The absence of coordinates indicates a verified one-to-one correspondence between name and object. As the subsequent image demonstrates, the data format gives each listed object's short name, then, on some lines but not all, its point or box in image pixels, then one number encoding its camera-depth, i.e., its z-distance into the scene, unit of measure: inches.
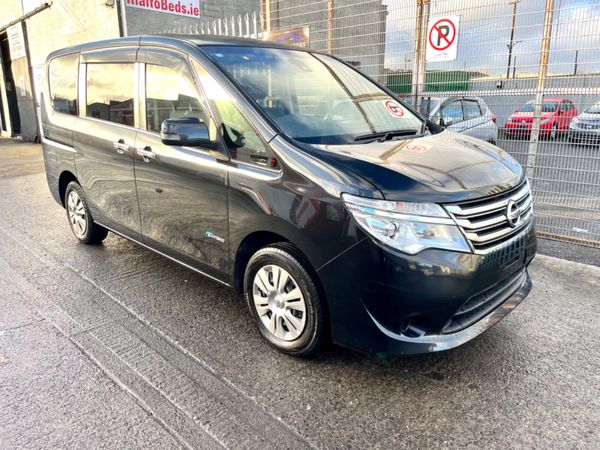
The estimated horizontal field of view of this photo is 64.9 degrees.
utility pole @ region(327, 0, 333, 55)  255.9
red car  191.2
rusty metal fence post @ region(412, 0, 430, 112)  221.9
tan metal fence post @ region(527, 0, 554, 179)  187.8
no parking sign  211.5
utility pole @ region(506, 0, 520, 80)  193.5
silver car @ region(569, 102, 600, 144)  185.0
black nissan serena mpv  94.8
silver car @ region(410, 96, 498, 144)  215.0
